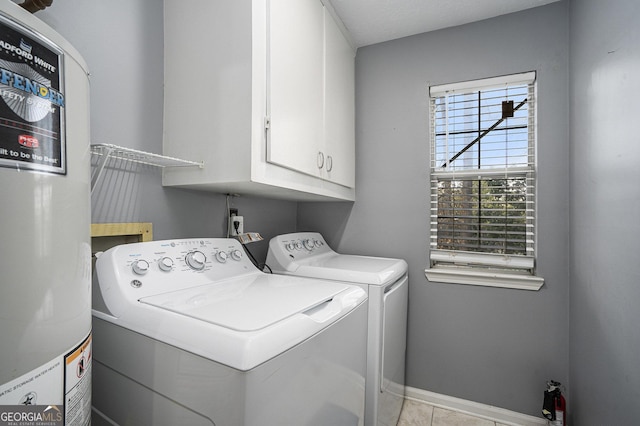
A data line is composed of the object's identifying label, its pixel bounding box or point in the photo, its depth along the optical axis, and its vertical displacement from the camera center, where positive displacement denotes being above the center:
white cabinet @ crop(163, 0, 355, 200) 1.11 +0.48
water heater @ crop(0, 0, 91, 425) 0.44 -0.02
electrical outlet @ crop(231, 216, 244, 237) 1.64 -0.09
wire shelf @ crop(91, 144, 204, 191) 0.99 +0.20
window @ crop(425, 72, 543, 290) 1.81 +0.19
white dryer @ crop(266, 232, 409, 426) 1.34 -0.43
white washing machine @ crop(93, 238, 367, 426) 0.64 -0.34
